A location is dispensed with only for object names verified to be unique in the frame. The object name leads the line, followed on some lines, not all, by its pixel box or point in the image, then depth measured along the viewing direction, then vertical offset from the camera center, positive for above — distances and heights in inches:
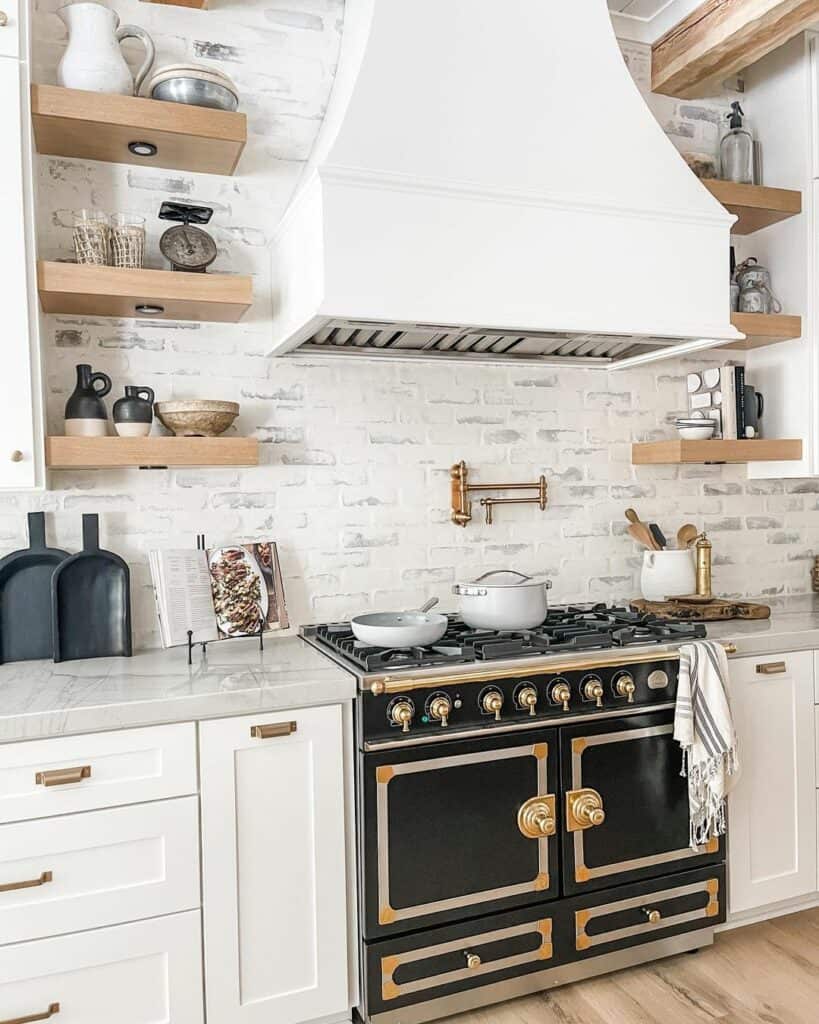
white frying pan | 85.2 -14.7
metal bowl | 86.2 +41.4
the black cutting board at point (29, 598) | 88.8 -10.8
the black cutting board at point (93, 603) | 89.4 -11.7
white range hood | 81.1 +29.5
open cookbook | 87.2 -10.9
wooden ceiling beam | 99.3 +55.4
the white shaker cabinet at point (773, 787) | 97.0 -35.9
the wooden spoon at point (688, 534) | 120.9 -7.3
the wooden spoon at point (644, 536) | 116.0 -7.1
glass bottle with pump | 117.9 +46.2
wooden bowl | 89.4 +8.2
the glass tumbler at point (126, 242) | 87.4 +26.3
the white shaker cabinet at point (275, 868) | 75.2 -34.5
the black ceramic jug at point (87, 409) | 87.4 +9.0
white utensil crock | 111.1 -12.0
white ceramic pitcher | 84.7 +44.7
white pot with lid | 93.1 -13.1
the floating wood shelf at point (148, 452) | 83.4 +4.3
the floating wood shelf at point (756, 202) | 111.4 +37.9
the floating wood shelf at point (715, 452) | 110.0 +4.2
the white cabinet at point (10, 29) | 78.2 +43.6
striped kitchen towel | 89.3 -26.8
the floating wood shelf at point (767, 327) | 111.3 +20.9
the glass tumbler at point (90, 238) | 85.8 +26.3
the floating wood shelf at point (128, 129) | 81.7 +36.9
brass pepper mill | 114.3 -11.3
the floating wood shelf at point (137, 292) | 82.3 +20.4
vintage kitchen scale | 90.1 +27.1
